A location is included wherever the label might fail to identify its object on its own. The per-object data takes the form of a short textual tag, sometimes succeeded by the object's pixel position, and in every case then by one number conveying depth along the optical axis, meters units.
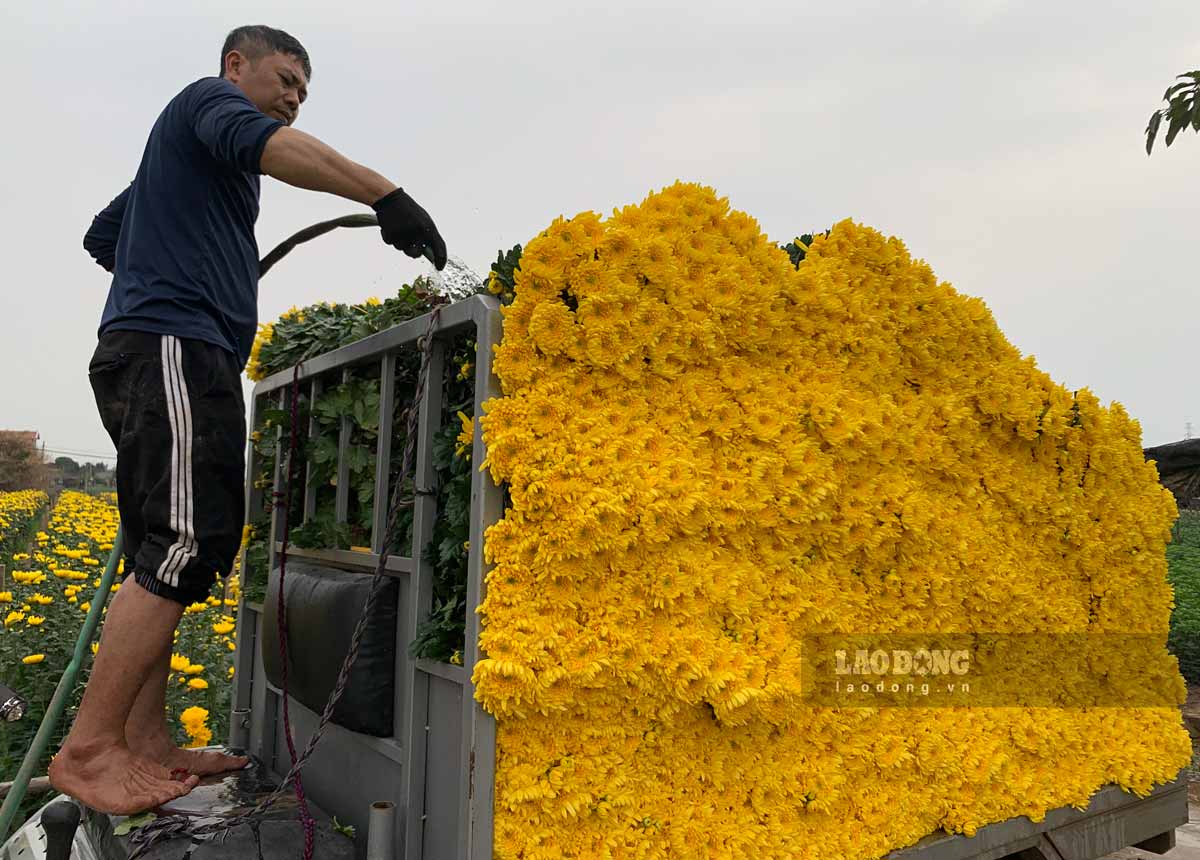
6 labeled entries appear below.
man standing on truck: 2.22
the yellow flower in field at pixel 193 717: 3.37
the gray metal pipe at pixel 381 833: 2.21
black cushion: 2.39
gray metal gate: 2.03
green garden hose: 2.46
